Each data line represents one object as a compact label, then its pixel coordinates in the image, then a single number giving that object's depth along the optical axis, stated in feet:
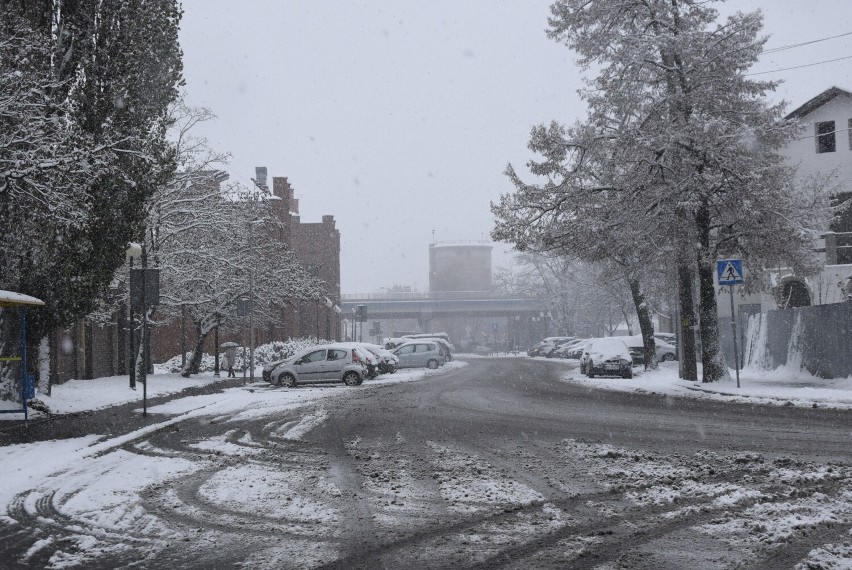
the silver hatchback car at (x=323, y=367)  96.73
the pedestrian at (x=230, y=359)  119.03
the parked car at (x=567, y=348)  189.11
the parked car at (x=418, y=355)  147.54
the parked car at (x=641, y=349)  131.00
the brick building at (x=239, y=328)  88.63
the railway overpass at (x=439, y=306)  336.90
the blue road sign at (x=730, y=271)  70.33
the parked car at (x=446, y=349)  159.63
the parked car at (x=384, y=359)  115.65
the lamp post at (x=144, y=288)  55.16
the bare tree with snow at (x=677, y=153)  73.46
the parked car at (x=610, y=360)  105.91
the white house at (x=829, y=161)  117.29
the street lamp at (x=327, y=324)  217.52
